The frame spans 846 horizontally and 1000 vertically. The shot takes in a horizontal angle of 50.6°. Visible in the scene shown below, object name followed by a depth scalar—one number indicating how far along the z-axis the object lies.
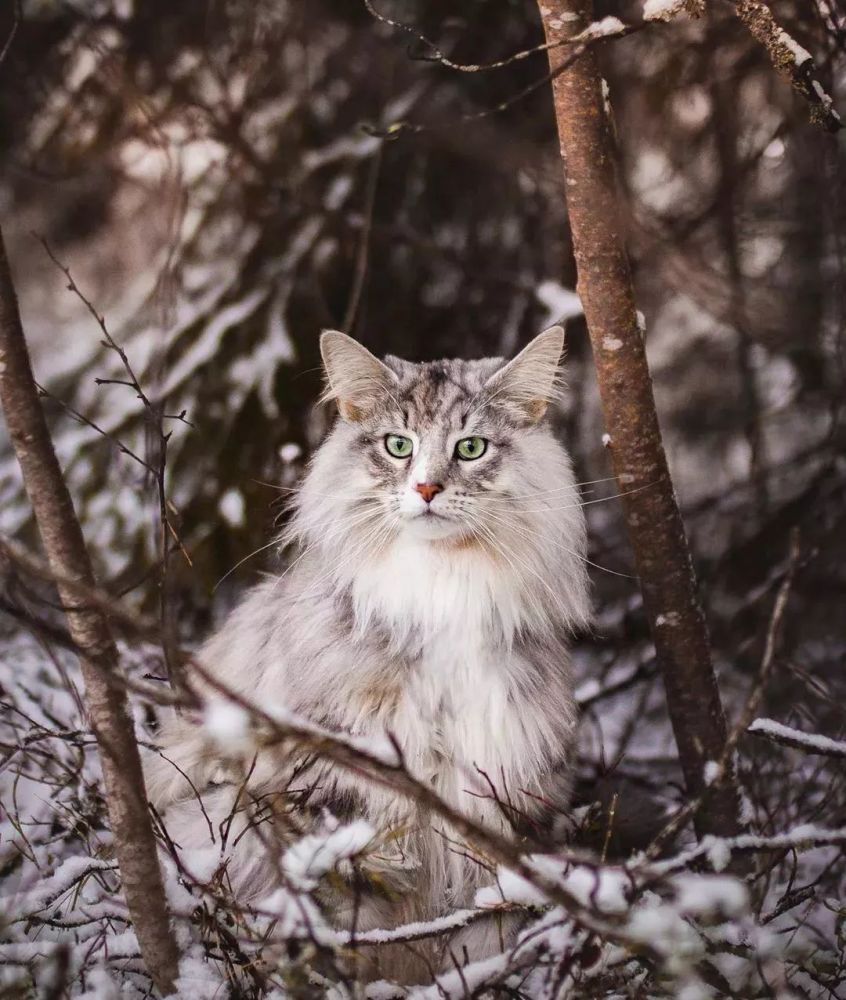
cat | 2.18
